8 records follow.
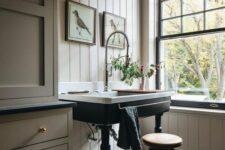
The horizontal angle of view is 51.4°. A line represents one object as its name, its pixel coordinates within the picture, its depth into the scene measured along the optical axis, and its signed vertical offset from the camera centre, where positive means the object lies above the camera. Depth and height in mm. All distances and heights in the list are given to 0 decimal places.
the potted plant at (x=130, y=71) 2486 +45
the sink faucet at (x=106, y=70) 2359 +52
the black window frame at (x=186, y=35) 2502 +466
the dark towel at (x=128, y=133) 1615 -405
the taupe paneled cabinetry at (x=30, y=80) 1202 -29
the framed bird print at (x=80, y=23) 2092 +493
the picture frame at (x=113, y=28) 2439 +518
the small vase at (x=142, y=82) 2615 -78
